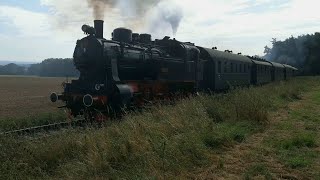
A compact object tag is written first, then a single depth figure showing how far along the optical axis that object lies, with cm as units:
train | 865
